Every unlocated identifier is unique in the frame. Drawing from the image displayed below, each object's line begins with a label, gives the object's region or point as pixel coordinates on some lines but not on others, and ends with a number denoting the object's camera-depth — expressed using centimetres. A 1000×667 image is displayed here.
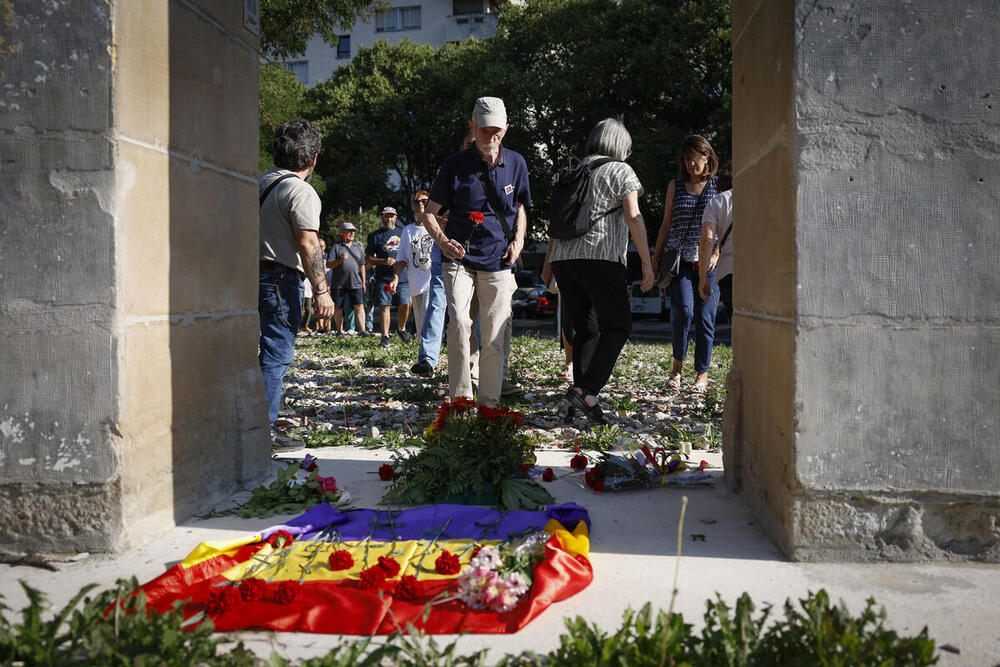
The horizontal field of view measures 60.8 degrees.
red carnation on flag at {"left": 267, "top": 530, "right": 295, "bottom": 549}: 349
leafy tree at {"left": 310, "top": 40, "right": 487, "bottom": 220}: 3678
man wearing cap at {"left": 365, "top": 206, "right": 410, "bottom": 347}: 1417
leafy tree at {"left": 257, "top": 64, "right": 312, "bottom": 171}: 1691
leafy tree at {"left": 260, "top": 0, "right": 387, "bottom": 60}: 1377
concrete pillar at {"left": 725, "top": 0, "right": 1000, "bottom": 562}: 323
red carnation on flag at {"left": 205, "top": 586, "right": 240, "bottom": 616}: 275
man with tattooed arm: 550
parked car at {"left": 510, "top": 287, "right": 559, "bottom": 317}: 3139
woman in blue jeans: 784
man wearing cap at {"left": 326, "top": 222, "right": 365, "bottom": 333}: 1593
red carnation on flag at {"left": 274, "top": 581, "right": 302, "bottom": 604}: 282
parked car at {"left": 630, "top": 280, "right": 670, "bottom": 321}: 3067
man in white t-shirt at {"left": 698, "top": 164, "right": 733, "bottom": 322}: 740
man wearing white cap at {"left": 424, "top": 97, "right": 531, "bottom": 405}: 612
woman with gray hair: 627
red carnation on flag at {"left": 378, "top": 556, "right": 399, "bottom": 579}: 303
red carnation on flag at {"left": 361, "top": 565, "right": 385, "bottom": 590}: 293
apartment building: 5181
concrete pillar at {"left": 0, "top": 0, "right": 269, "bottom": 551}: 341
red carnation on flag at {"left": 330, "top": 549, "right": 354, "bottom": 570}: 318
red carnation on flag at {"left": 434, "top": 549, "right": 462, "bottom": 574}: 306
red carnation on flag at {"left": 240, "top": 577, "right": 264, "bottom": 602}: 282
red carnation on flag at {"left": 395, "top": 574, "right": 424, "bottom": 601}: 286
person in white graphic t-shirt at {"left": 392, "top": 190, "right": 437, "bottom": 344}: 1048
